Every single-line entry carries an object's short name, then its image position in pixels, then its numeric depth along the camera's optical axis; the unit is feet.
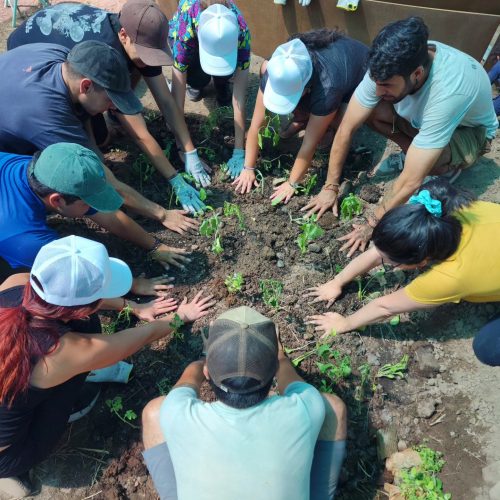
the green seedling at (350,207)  9.46
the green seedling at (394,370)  7.84
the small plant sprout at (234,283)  8.28
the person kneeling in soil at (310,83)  7.98
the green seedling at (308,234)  8.85
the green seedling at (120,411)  7.26
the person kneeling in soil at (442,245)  5.87
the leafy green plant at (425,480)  6.75
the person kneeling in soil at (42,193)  6.55
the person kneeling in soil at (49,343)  5.31
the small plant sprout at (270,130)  9.98
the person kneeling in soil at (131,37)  8.38
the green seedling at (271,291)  8.47
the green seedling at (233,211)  9.31
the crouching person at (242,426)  4.91
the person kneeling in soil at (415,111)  6.99
